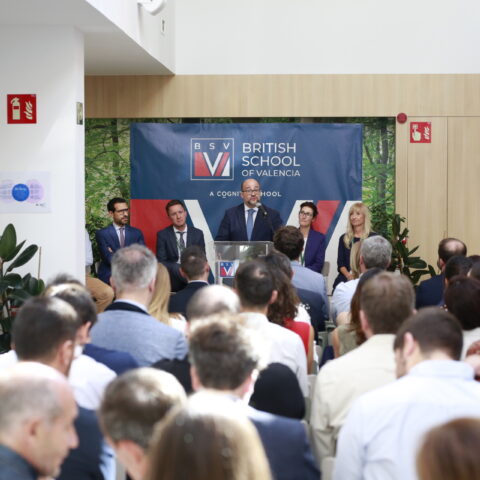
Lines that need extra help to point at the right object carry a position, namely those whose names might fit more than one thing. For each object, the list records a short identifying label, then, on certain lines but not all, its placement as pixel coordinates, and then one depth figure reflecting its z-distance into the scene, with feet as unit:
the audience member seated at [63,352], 9.35
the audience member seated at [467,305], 13.37
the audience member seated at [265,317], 13.10
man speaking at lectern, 32.09
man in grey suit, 12.55
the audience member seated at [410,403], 8.61
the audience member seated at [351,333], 14.42
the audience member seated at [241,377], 7.78
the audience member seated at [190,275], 17.49
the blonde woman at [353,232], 31.30
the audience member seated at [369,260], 19.39
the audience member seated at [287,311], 15.16
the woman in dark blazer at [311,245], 31.37
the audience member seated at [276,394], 11.29
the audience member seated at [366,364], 11.12
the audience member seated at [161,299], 14.38
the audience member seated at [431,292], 19.99
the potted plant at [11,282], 21.63
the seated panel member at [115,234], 31.37
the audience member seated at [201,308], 11.22
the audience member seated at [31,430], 6.63
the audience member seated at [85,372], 10.55
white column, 23.86
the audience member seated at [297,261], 20.42
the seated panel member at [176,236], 32.57
